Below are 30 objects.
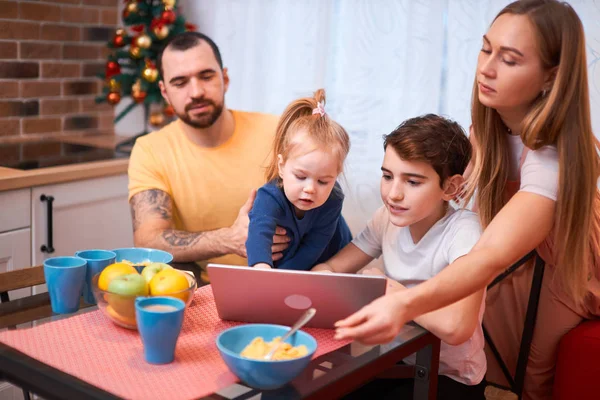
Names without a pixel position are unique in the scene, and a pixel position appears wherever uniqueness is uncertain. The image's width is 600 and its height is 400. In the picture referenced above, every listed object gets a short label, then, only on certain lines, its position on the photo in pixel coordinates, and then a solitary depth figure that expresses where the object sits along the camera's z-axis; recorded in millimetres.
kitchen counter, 2520
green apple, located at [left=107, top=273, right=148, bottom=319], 1340
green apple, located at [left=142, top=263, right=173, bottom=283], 1439
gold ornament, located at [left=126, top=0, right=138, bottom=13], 3023
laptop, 1337
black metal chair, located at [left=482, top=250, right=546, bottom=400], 1869
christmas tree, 2979
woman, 1328
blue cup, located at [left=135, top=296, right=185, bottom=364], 1206
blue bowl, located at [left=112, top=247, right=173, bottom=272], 1651
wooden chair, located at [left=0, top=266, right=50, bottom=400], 1424
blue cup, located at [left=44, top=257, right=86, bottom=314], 1446
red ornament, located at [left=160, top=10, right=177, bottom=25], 2955
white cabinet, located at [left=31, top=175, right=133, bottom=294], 2664
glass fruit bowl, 1346
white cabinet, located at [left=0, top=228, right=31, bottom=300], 2541
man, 2346
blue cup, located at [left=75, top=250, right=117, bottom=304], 1524
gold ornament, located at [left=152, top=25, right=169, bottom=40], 2961
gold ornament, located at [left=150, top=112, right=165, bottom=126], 3188
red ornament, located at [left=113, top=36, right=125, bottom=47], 3061
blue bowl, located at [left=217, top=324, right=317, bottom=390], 1137
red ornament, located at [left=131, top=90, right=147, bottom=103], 3016
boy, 1610
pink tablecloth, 1167
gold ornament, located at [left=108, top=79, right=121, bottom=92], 3064
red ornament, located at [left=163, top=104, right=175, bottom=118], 3129
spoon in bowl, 1214
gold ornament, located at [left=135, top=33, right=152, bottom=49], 2975
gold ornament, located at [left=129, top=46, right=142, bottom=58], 3001
